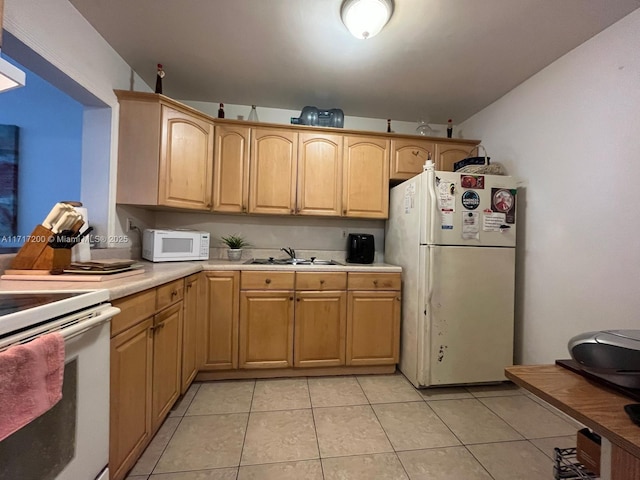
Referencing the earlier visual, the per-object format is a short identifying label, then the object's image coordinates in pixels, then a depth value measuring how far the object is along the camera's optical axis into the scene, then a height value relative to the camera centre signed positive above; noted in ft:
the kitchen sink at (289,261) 7.90 -0.62
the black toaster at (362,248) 8.27 -0.14
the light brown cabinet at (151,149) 6.44 +2.16
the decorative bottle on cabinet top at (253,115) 8.20 +3.82
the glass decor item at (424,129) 9.00 +3.91
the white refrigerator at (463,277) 6.40 -0.76
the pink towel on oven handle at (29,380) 1.80 -1.06
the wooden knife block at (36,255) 4.04 -0.31
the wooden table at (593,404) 1.65 -1.19
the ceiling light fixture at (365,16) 4.67 +4.08
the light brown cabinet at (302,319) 6.84 -2.04
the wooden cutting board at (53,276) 3.76 -0.59
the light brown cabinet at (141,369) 3.52 -2.05
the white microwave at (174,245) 6.78 -0.18
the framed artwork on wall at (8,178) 6.35 +1.34
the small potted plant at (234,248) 8.27 -0.25
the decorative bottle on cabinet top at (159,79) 6.54 +3.98
